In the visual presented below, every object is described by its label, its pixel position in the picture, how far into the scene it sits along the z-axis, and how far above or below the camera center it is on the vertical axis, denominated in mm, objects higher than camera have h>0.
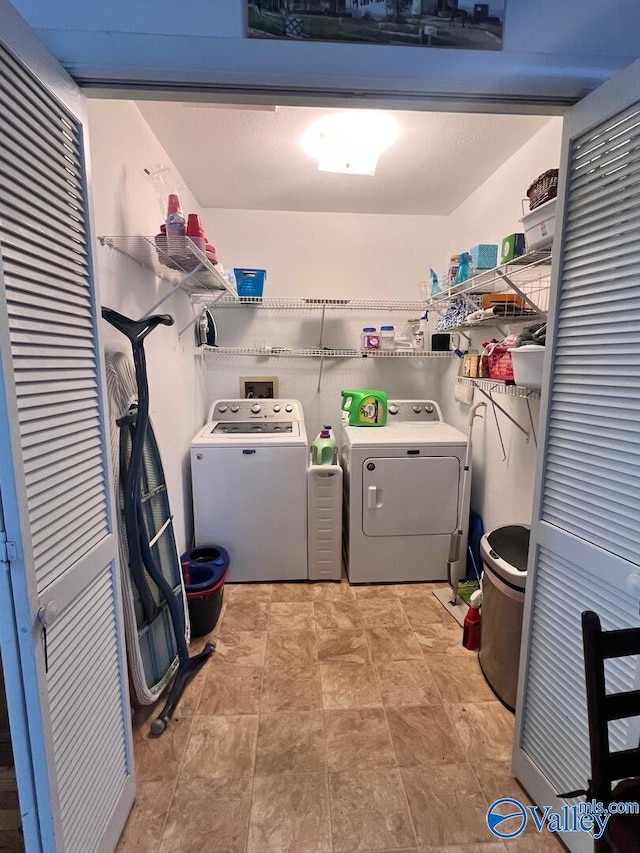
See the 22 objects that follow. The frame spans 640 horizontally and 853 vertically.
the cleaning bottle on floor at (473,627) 1930 -1270
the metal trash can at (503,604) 1540 -964
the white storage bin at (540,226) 1298 +499
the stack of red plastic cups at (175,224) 1560 +574
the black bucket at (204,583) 1956 -1118
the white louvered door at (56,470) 750 -223
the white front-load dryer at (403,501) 2348 -805
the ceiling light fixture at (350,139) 1805 +1133
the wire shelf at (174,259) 1555 +489
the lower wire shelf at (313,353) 2824 +119
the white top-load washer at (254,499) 2346 -789
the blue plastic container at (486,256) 1911 +553
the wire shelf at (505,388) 1596 -81
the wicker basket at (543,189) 1312 +630
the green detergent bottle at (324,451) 2453 -513
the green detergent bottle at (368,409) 2668 -272
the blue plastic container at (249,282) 2594 +578
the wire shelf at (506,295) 1610 +361
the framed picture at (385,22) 901 +808
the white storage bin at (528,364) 1363 +20
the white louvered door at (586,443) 908 -188
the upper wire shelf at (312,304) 2617 +462
